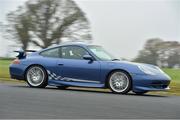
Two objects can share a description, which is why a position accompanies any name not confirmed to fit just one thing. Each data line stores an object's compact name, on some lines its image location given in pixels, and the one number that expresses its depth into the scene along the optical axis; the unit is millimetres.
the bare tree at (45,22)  49888
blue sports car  12133
